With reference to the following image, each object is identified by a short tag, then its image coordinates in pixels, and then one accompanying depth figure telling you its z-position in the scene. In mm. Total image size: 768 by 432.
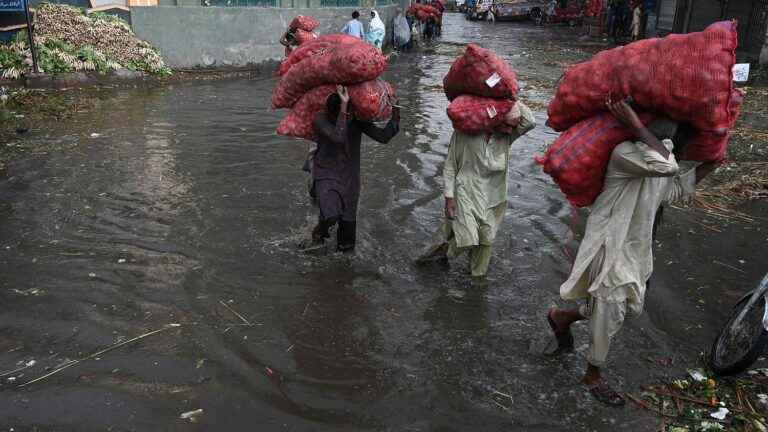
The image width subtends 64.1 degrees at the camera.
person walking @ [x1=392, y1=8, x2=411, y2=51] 20766
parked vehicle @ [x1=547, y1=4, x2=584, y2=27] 35406
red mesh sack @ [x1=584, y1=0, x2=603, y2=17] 27578
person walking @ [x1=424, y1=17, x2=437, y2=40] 25266
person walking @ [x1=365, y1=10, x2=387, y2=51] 16844
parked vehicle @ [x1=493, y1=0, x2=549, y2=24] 37719
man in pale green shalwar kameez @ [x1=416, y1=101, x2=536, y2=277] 4254
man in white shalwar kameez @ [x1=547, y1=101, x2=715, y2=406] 2914
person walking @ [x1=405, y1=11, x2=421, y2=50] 22438
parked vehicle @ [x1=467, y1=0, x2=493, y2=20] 40619
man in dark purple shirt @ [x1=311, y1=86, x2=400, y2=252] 4344
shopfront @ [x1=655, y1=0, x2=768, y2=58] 16281
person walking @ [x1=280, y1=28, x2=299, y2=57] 7473
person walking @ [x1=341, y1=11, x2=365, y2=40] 15070
